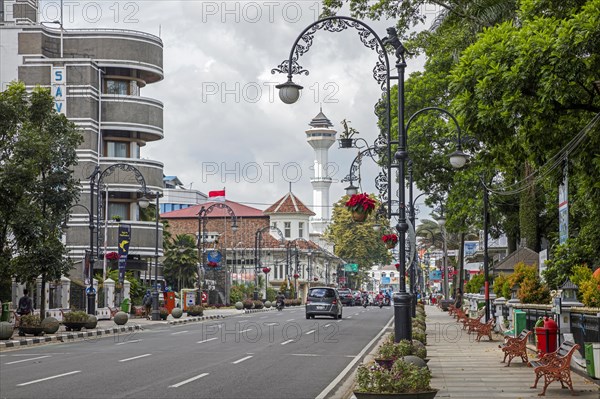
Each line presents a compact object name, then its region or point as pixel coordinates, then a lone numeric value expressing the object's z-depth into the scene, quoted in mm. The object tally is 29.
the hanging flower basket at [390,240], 34281
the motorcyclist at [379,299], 89975
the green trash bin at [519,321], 29120
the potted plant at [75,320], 38094
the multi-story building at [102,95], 69188
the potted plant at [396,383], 13148
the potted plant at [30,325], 34156
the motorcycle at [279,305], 73400
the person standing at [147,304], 52969
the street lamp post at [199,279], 61862
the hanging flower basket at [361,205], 21812
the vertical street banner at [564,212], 25694
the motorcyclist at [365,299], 86969
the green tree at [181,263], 87500
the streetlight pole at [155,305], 50250
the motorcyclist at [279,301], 73662
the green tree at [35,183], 34938
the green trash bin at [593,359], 17281
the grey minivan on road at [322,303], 50656
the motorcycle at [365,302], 85969
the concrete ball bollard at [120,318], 42875
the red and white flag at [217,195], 124019
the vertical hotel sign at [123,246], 53431
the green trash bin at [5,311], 38438
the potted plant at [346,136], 29109
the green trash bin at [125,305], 54906
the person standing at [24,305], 38219
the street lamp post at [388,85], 17234
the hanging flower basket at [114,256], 57000
